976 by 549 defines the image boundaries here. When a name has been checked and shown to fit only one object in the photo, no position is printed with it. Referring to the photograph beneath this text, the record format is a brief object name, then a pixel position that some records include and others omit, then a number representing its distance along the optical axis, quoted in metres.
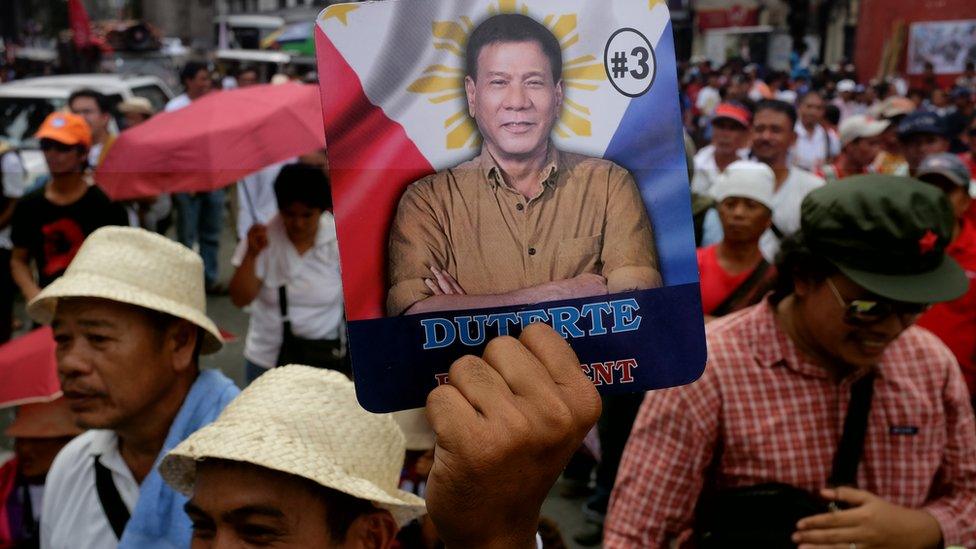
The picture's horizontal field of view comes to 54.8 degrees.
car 8.97
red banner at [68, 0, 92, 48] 17.83
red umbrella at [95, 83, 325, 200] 4.73
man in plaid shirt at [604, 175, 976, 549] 2.11
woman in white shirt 4.45
